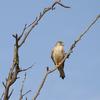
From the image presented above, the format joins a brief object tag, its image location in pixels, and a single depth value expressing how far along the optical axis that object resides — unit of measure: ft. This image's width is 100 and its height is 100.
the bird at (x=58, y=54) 93.76
